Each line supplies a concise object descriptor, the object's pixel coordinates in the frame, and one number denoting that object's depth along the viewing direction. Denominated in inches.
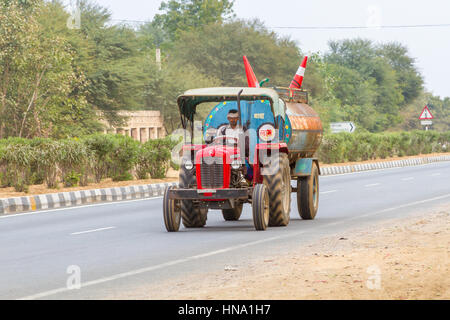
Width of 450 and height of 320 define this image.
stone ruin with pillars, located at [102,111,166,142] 2204.0
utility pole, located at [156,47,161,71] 2647.6
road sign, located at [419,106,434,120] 2293.3
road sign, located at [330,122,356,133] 2113.7
